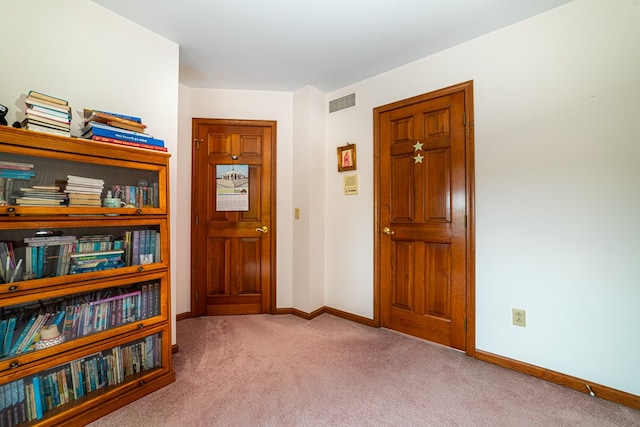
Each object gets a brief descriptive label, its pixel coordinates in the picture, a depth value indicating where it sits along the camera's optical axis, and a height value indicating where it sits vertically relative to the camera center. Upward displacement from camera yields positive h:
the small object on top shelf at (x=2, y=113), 1.19 +0.49
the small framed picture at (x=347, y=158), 2.76 +0.64
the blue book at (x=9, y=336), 1.18 -0.55
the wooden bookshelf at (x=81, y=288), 1.21 -0.38
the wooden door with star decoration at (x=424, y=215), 2.12 +0.01
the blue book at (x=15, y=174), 1.21 +0.21
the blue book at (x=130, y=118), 1.62 +0.64
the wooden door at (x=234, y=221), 2.84 -0.05
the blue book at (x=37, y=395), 1.25 -0.88
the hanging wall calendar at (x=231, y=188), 2.87 +0.32
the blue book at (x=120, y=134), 1.45 +0.49
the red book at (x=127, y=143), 1.45 +0.45
